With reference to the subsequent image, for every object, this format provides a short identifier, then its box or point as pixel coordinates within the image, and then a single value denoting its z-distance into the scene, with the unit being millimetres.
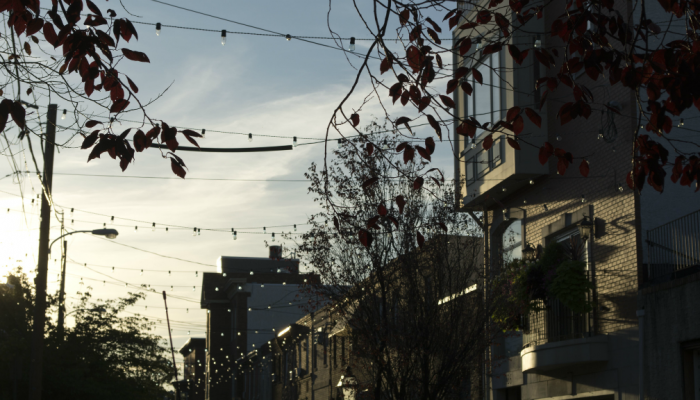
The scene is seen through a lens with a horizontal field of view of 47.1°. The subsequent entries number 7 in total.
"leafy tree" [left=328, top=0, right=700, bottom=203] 5379
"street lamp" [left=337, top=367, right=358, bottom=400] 16422
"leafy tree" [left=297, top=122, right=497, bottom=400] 15367
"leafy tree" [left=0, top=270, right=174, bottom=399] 24250
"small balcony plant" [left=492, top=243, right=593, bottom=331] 14789
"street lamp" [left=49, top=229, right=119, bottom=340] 21578
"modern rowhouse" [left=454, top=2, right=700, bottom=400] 13266
